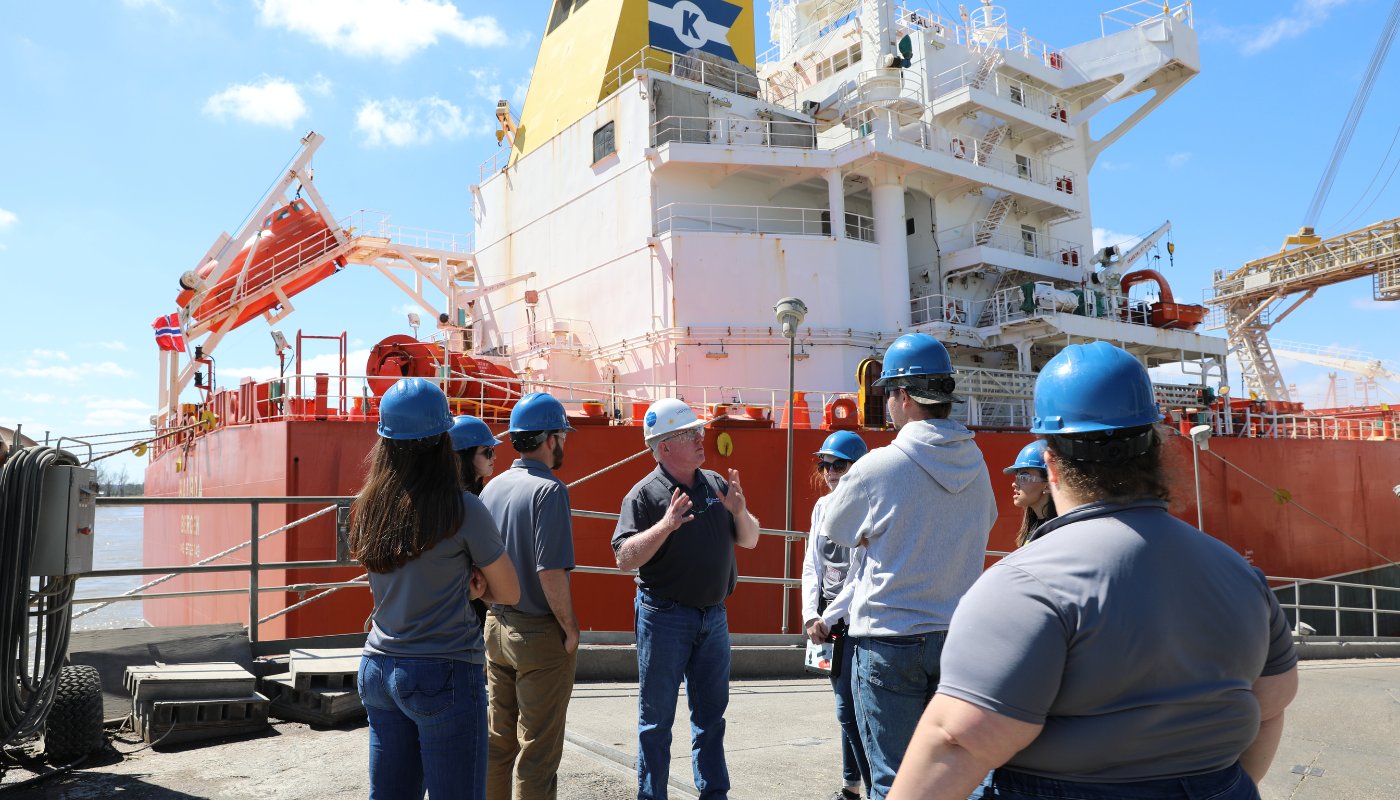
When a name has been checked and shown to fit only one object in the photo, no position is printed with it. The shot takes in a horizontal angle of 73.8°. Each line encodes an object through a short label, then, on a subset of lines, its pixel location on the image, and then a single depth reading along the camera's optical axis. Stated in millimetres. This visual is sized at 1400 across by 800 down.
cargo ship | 10898
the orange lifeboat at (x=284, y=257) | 15125
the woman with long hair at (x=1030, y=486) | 4176
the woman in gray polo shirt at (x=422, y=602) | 2531
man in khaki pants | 3242
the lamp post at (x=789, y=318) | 7832
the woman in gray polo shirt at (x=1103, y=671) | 1383
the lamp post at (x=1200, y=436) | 11453
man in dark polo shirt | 3387
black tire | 4203
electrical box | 4137
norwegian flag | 14258
